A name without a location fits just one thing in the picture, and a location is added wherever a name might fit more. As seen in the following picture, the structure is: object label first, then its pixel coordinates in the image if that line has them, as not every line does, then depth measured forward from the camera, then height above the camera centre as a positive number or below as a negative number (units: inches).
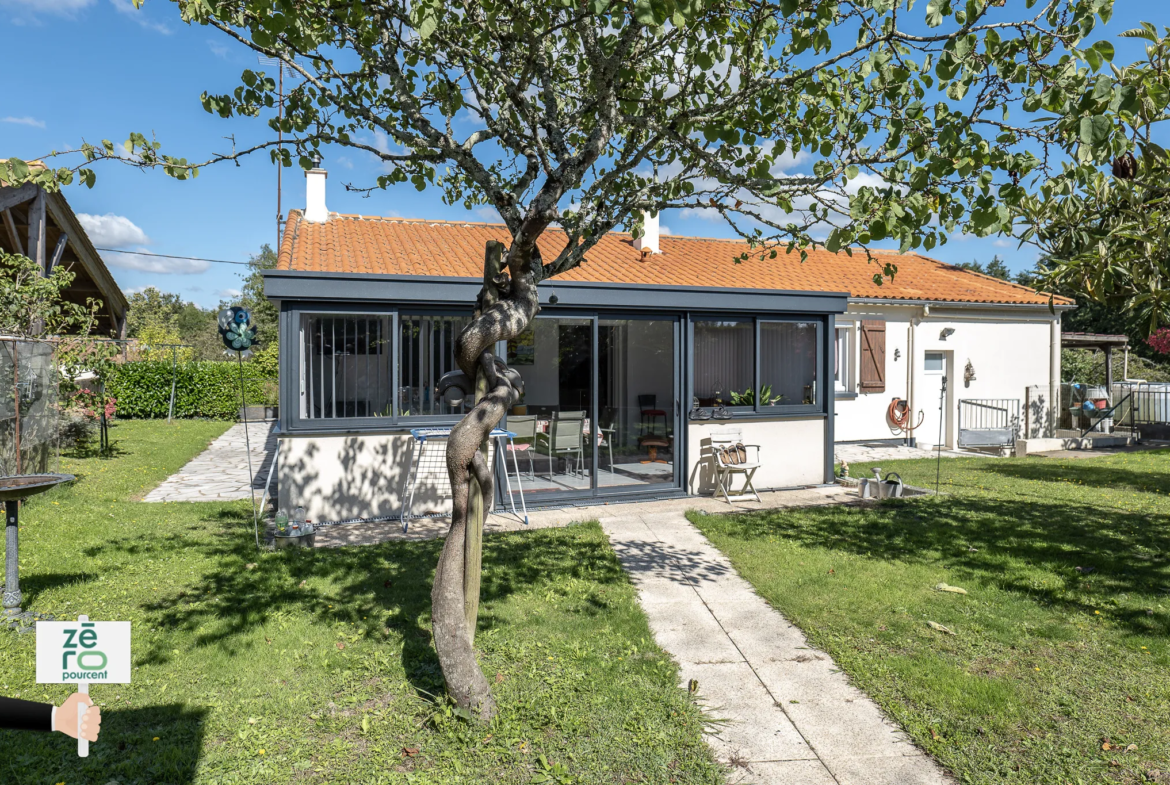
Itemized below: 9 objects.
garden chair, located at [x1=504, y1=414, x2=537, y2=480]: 355.6 -21.9
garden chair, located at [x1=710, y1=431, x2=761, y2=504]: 350.0 -36.9
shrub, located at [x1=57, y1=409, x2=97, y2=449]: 472.1 -26.2
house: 300.8 +19.1
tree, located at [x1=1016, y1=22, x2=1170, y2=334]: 184.2 +50.0
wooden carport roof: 483.8 +117.4
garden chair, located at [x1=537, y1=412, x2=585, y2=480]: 358.9 -21.2
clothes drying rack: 301.4 -26.8
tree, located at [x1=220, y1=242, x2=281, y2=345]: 1336.1 +195.6
